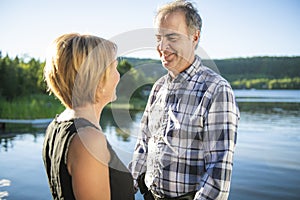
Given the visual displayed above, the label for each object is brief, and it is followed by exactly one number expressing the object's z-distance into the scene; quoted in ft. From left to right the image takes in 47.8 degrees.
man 5.01
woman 3.65
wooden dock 54.08
